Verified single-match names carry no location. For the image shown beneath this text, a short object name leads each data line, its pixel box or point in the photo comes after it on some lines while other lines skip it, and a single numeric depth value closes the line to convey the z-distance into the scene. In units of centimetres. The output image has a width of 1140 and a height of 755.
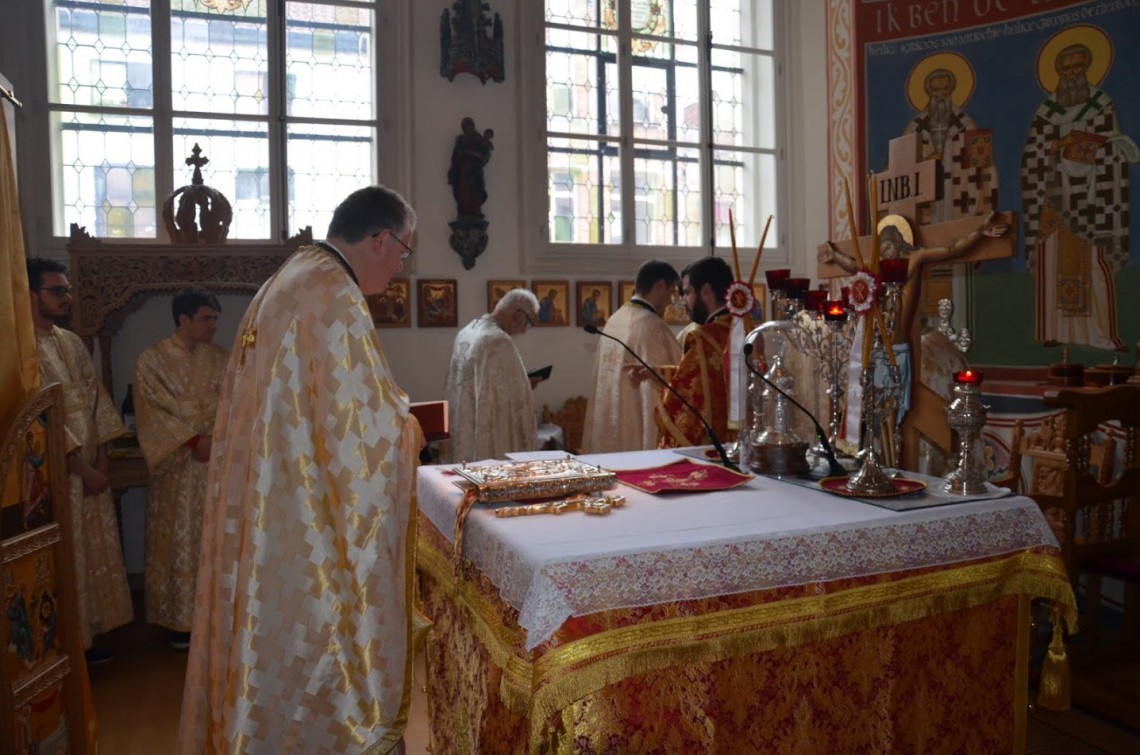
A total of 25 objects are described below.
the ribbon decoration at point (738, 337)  314
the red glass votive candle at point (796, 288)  282
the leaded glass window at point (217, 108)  620
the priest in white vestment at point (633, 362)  556
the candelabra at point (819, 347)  296
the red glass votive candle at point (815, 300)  286
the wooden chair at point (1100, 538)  363
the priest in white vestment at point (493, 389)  560
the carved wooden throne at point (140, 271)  527
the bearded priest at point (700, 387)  400
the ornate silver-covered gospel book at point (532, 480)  244
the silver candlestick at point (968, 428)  255
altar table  196
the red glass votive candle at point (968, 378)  260
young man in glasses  446
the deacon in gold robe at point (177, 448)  492
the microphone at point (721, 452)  288
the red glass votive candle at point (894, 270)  244
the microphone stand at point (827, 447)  273
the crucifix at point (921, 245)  292
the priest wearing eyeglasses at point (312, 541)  242
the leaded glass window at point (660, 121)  756
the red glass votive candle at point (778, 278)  287
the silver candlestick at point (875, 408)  253
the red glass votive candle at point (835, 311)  276
